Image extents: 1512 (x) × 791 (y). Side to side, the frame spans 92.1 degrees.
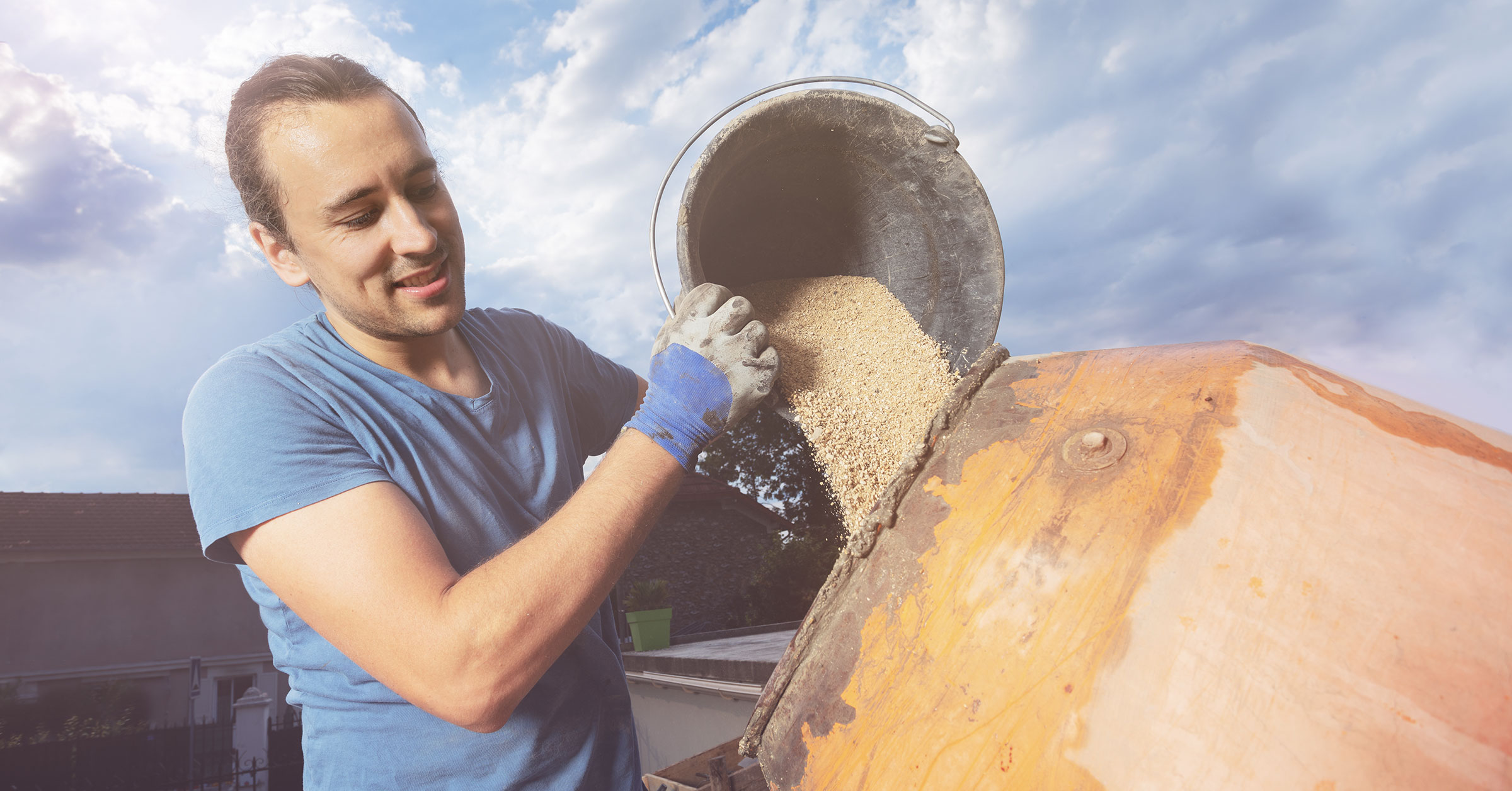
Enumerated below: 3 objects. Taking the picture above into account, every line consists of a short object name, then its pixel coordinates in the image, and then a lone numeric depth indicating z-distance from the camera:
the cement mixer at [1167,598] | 0.78
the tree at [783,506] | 10.12
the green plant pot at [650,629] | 6.85
